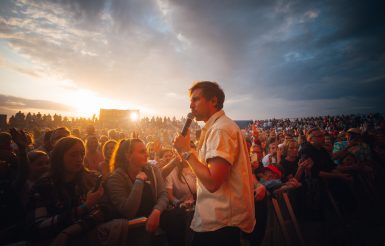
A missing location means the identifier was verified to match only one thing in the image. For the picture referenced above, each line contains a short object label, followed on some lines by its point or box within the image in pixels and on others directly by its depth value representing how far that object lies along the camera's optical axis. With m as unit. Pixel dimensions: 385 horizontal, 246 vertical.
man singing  1.58
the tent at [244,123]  31.73
